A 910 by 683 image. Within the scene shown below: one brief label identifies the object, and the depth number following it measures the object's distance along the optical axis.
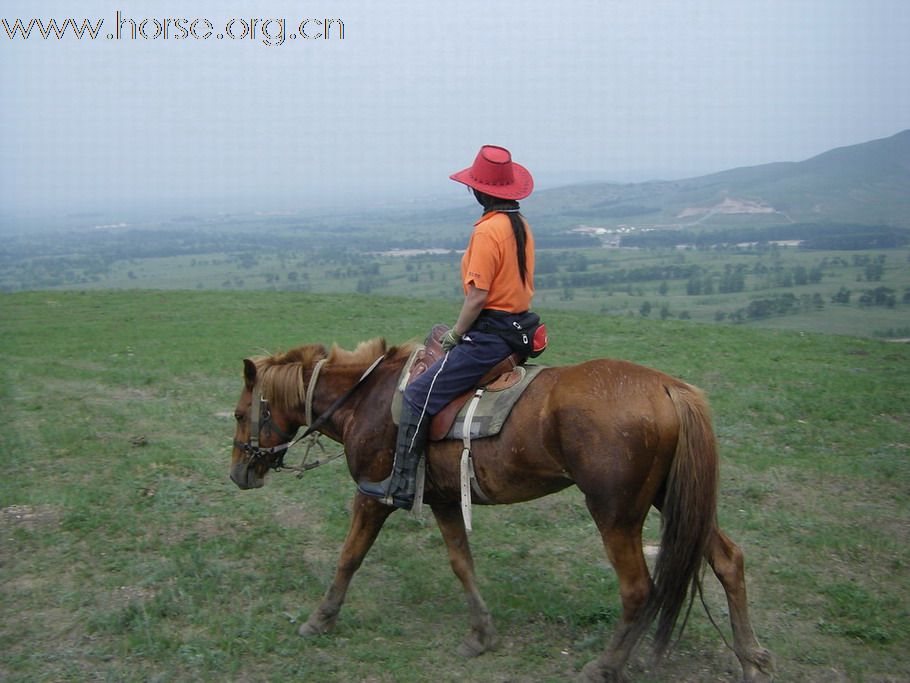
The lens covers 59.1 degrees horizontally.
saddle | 5.13
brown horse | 4.50
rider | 5.03
